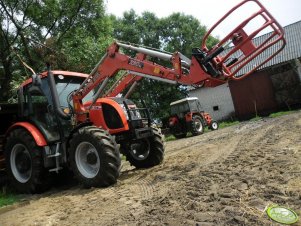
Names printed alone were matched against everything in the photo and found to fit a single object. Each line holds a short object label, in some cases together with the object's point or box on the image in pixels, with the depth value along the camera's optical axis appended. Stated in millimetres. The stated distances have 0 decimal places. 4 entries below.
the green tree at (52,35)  9381
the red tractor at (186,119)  11841
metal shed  14217
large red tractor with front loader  3730
